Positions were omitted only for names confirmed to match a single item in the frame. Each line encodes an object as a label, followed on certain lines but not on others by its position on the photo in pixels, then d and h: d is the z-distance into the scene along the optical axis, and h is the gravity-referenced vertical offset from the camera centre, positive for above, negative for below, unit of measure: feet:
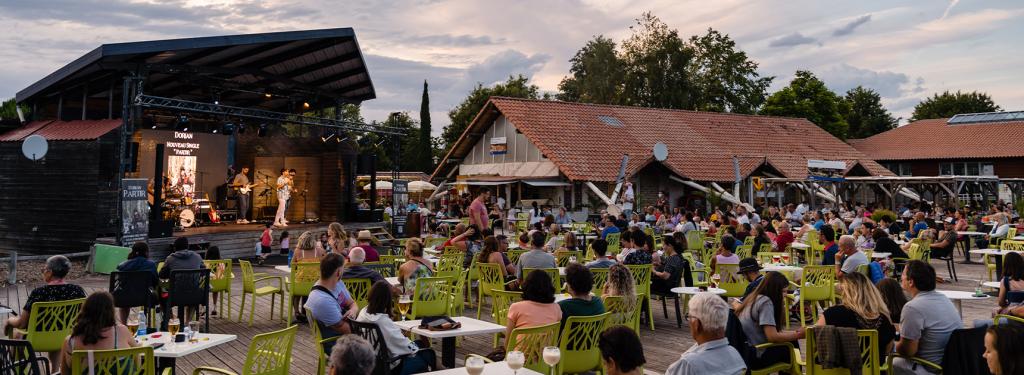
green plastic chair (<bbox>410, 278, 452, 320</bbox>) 21.99 -2.69
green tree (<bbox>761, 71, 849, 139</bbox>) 144.05 +23.61
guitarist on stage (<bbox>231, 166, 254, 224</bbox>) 66.08 +2.03
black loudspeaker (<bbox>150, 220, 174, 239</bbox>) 49.14 -1.18
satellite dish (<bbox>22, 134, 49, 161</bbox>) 46.44 +4.34
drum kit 59.57 +0.23
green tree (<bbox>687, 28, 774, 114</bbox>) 143.64 +30.10
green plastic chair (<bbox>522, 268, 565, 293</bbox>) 24.95 -2.22
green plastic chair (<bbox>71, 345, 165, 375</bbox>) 12.38 -2.74
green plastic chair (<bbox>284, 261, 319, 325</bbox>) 26.66 -2.53
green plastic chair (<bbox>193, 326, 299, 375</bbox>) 13.14 -2.76
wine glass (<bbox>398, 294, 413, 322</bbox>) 19.47 -2.56
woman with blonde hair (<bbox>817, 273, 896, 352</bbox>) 14.69 -1.98
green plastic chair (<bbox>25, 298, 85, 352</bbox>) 17.68 -2.90
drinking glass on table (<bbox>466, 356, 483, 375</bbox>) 11.02 -2.41
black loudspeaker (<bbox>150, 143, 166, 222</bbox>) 49.57 +1.94
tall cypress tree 152.76 +17.03
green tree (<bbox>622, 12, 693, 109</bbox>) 138.10 +29.47
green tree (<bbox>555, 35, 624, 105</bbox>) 140.67 +28.70
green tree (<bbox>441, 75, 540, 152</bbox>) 146.72 +24.40
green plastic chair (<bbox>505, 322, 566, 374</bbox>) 14.62 -2.70
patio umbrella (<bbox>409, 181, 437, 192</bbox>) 93.91 +3.83
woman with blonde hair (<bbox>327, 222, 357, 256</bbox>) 31.68 -1.15
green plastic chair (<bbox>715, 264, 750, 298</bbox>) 26.25 -2.44
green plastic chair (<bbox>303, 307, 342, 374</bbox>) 16.26 -3.27
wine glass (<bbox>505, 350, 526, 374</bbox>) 11.37 -2.38
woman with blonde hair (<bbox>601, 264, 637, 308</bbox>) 18.85 -1.88
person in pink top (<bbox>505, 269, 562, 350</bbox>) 15.75 -2.11
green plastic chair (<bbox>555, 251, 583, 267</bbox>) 31.55 -1.93
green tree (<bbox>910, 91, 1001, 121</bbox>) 174.19 +28.89
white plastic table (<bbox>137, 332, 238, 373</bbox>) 14.93 -2.97
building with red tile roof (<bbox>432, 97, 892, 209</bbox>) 85.92 +9.07
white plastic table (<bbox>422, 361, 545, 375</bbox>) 12.75 -2.88
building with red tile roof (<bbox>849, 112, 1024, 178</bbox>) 116.78 +12.78
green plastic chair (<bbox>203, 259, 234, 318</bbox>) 28.48 -2.72
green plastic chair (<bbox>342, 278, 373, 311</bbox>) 22.53 -2.45
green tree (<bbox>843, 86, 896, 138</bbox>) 185.78 +27.18
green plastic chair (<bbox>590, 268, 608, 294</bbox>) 25.75 -2.35
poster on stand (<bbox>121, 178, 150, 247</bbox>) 45.47 +0.03
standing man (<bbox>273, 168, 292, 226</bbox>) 63.67 +1.77
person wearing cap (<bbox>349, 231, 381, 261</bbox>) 28.76 -1.34
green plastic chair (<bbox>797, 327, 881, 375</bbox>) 14.26 -2.82
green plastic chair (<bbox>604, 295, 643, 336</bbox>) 18.49 -2.52
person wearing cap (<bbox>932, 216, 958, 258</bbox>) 40.24 -1.55
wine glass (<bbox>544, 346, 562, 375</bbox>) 11.23 -2.27
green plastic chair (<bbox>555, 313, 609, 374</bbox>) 15.57 -2.93
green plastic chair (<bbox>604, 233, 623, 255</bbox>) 42.50 -1.61
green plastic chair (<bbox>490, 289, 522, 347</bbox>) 20.52 -2.72
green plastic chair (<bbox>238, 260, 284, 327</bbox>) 27.86 -2.89
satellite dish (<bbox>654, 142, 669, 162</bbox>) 85.25 +7.87
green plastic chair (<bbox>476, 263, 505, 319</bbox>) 26.81 -2.45
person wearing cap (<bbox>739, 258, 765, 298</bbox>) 20.45 -1.56
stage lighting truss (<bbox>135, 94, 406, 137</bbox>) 48.70 +8.04
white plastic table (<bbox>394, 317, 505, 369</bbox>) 16.25 -2.79
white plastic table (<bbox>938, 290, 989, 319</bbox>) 20.26 -2.26
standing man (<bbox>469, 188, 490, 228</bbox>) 40.73 +0.05
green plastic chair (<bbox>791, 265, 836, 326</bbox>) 25.29 -2.47
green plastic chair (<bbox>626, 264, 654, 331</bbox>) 26.11 -2.33
